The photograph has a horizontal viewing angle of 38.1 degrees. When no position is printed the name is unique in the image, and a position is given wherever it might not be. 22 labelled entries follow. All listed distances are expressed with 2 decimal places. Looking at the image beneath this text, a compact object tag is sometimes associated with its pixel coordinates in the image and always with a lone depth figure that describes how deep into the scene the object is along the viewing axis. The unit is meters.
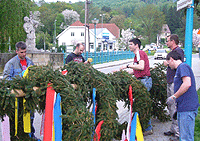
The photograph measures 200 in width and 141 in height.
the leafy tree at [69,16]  111.56
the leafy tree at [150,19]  107.38
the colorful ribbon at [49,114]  3.55
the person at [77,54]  6.71
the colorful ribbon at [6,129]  4.32
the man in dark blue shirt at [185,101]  4.30
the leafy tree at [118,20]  118.31
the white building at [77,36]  90.56
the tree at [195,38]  99.00
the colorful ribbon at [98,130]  4.09
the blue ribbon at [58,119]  3.51
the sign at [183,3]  6.82
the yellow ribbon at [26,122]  4.21
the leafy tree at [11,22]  23.80
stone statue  25.13
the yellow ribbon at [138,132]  4.94
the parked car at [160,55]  44.33
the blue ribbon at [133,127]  4.82
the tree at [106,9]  146.90
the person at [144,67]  5.93
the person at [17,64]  5.12
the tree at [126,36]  91.88
